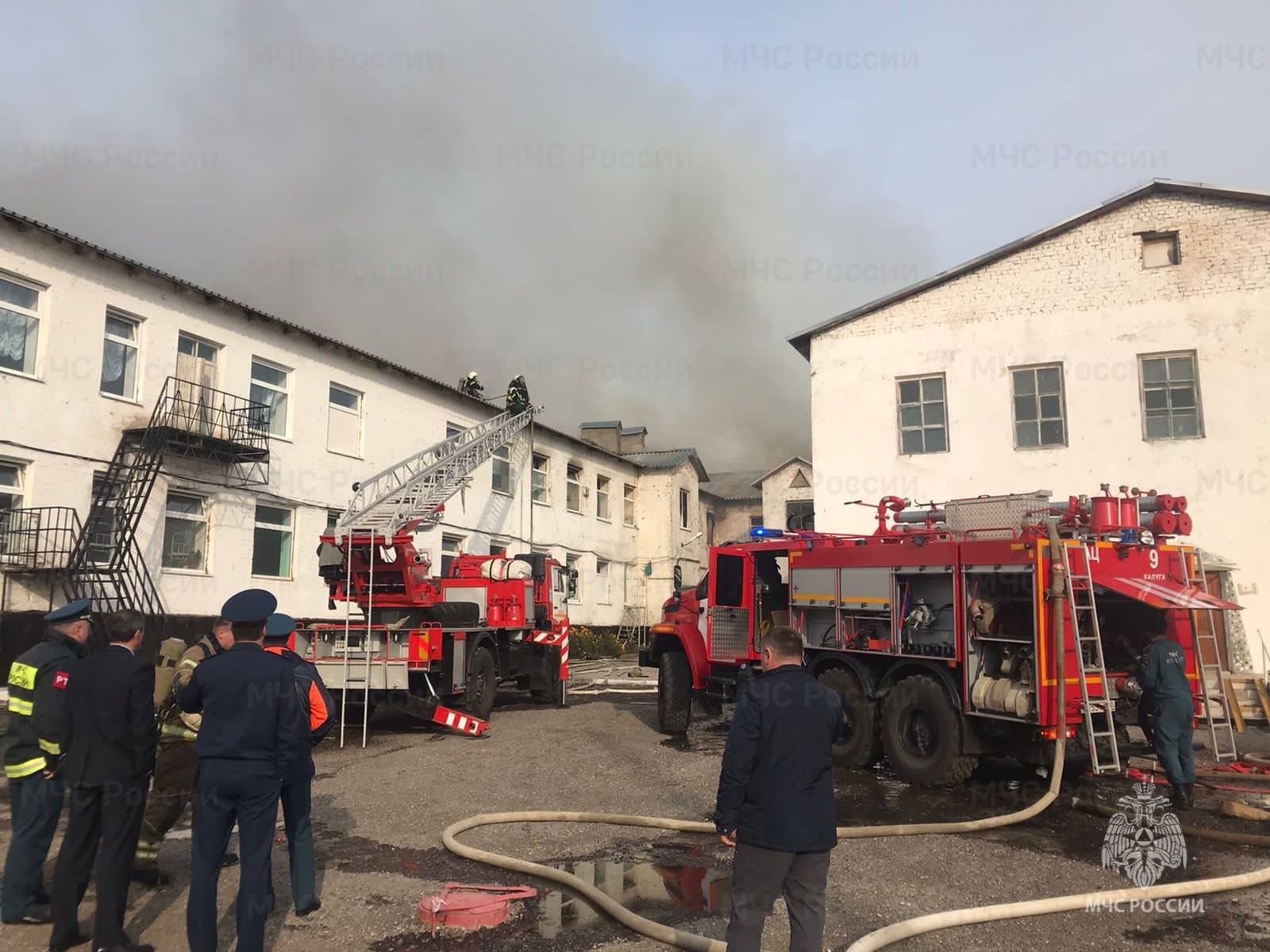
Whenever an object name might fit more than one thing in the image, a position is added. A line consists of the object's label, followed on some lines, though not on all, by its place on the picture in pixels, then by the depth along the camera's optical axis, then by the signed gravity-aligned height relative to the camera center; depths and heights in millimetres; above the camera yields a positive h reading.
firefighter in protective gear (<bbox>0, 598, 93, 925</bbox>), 5062 -938
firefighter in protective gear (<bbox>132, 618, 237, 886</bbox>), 5684 -1132
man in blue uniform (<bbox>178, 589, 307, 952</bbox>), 4242 -800
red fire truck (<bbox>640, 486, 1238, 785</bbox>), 8125 -252
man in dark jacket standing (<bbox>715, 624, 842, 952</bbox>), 3752 -869
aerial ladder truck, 12016 -415
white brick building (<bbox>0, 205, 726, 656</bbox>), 14719 +3526
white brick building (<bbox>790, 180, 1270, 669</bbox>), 16500 +4371
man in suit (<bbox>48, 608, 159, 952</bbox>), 4672 -923
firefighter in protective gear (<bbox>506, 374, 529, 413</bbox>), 26594 +5892
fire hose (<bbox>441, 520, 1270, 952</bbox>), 4652 -1719
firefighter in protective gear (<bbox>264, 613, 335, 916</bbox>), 5215 -1194
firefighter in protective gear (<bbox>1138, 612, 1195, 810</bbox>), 7812 -1048
